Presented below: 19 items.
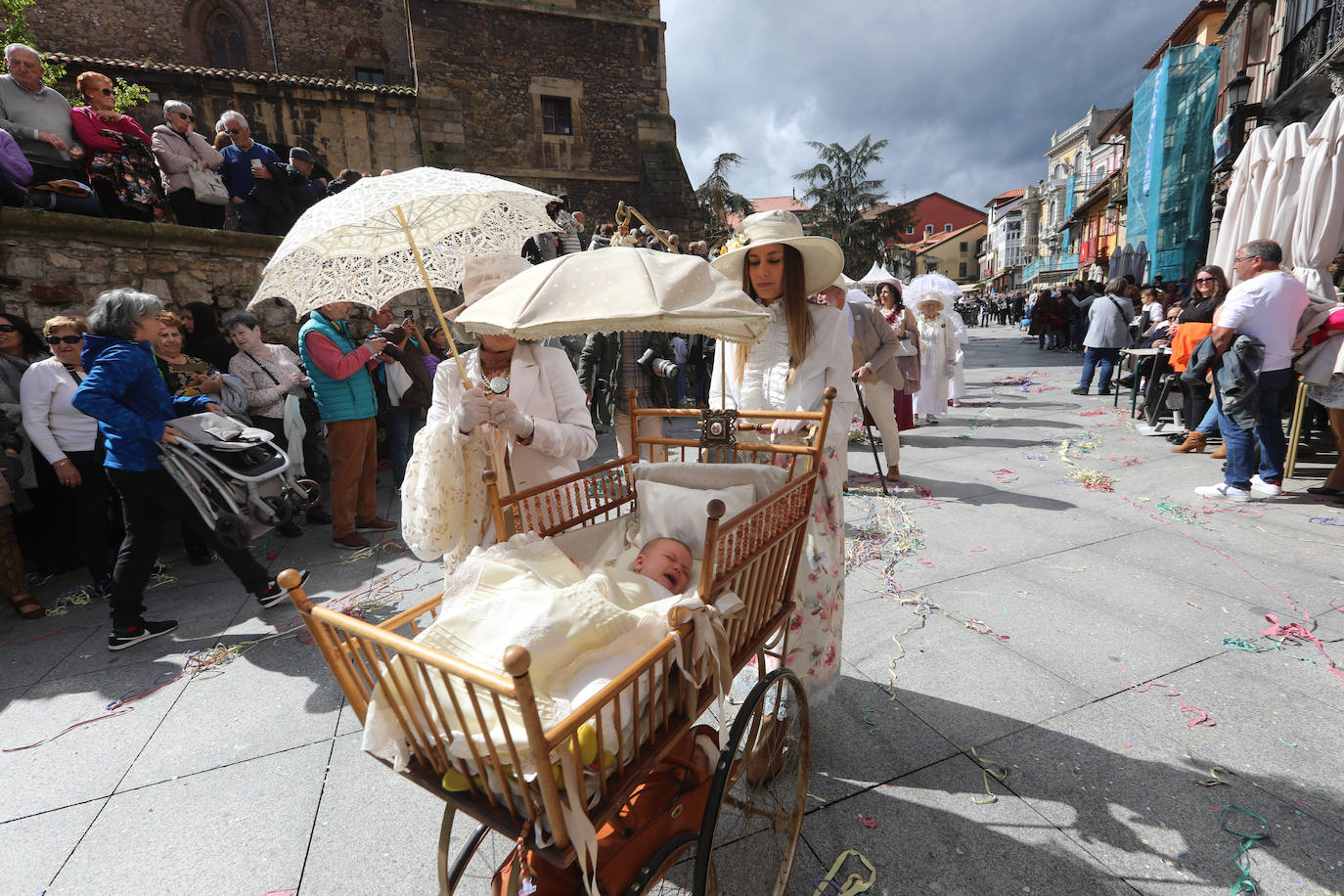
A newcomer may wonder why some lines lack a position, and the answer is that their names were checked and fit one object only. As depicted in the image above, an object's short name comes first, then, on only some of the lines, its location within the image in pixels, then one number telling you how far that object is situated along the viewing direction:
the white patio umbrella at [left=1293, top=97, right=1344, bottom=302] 5.49
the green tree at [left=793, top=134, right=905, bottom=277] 33.66
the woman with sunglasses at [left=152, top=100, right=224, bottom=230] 6.37
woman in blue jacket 3.15
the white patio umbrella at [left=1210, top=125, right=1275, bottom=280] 6.38
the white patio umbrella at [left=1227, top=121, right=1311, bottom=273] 5.95
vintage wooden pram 1.09
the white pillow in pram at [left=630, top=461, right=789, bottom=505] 2.03
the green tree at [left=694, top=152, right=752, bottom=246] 28.97
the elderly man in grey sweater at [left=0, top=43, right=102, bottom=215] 5.16
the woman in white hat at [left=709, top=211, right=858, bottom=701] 2.36
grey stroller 3.43
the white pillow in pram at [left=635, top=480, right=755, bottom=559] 1.97
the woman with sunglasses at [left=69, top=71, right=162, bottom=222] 5.58
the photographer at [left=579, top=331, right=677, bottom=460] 5.19
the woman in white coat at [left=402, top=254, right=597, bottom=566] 2.18
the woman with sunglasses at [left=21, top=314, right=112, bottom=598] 3.91
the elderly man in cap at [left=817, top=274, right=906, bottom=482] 5.46
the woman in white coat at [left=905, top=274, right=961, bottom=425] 8.01
